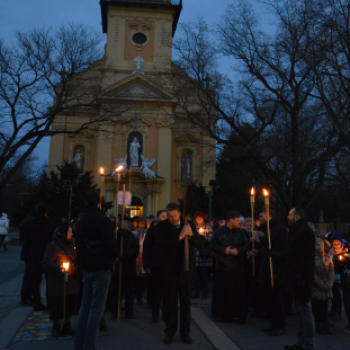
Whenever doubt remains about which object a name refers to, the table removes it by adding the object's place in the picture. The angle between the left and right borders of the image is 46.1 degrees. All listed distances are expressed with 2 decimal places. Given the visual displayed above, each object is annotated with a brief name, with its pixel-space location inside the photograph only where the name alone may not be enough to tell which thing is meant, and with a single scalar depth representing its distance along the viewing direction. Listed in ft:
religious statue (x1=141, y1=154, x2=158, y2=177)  107.34
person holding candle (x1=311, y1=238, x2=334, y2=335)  20.72
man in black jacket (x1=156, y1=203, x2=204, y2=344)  18.81
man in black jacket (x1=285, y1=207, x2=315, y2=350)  17.34
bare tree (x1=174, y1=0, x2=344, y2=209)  52.06
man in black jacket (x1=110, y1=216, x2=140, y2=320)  23.55
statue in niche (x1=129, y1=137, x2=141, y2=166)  109.40
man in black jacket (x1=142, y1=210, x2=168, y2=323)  22.87
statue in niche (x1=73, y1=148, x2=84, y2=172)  113.39
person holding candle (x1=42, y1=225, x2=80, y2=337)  19.20
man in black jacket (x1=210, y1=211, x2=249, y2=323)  23.09
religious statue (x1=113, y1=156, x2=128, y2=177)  107.24
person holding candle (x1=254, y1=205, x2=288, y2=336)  20.68
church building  109.09
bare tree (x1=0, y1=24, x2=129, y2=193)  59.31
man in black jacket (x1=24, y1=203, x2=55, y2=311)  25.03
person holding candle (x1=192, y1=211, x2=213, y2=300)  30.53
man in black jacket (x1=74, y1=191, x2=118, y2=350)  15.89
